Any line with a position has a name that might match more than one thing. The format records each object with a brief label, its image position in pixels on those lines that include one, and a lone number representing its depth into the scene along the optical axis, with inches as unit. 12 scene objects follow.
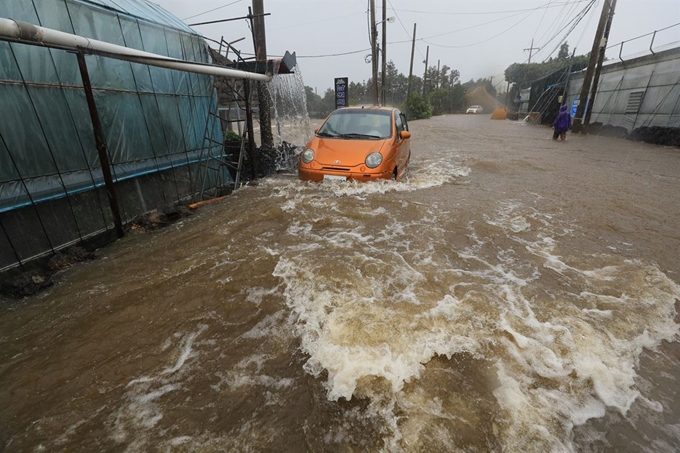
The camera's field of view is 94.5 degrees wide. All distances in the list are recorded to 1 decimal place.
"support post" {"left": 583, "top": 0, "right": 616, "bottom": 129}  520.1
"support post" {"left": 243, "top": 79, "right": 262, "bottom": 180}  265.4
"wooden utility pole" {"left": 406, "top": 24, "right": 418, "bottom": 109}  1244.8
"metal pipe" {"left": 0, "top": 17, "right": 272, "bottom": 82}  103.7
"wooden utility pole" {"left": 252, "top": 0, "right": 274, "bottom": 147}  313.3
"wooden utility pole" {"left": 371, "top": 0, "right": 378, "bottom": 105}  693.9
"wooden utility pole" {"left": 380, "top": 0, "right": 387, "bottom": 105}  779.7
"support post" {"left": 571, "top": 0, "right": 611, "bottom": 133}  522.3
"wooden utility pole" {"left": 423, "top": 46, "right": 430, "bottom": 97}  1737.2
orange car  221.1
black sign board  536.0
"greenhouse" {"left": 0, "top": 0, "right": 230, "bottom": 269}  146.6
